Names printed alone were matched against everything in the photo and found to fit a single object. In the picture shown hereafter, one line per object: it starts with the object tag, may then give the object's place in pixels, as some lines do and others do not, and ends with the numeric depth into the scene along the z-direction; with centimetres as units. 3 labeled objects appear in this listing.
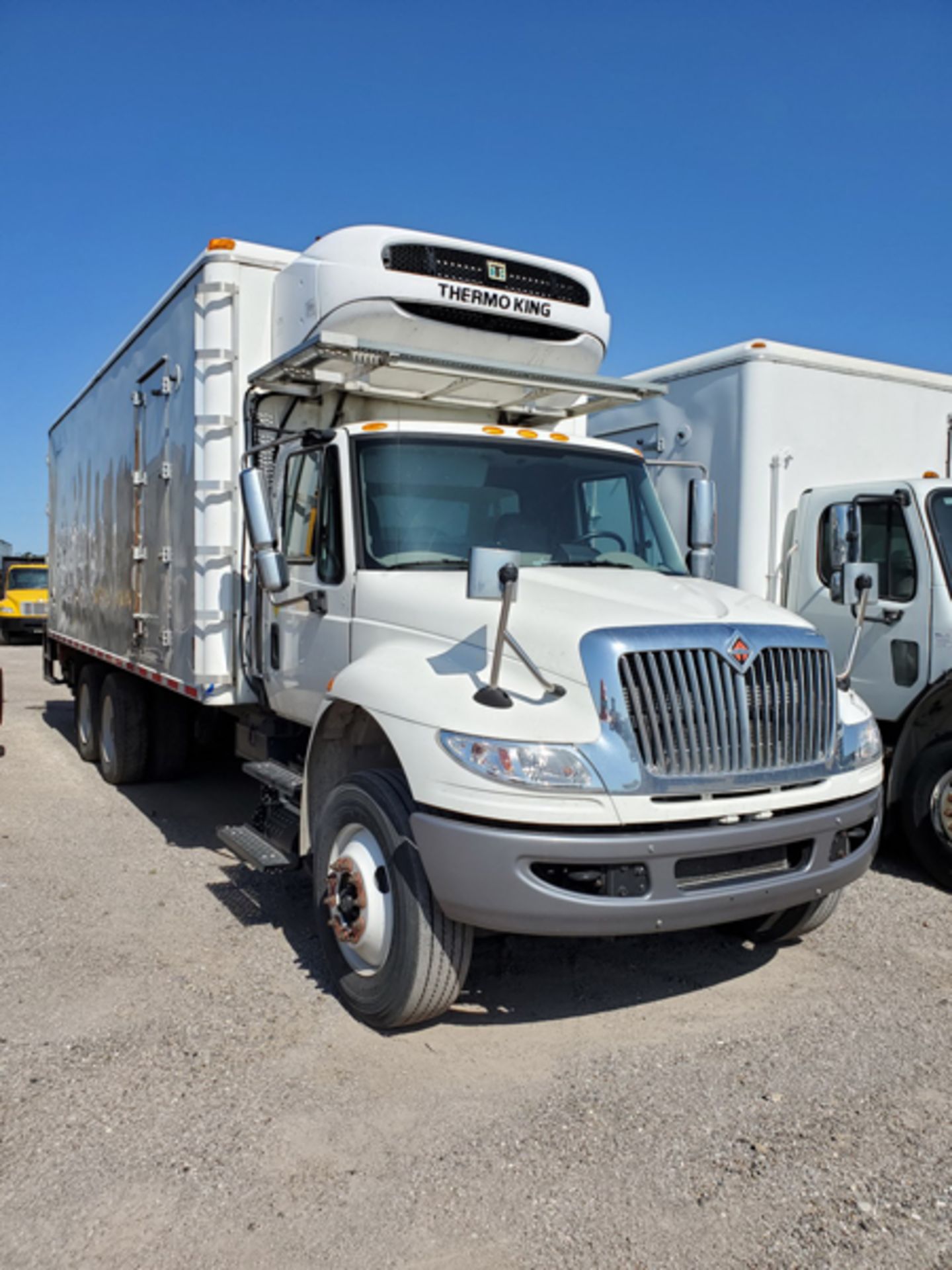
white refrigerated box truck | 376
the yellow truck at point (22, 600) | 2862
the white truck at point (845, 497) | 657
